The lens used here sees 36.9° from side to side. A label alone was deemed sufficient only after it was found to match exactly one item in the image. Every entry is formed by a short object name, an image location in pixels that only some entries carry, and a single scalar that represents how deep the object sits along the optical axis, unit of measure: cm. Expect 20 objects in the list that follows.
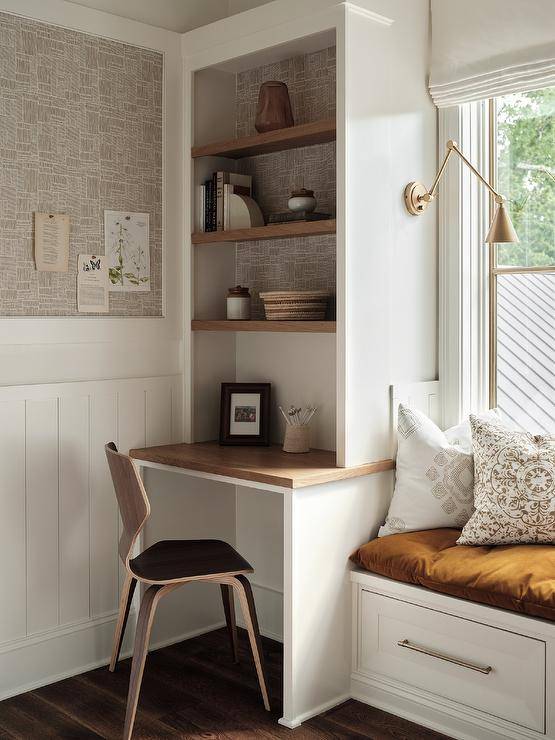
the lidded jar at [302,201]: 302
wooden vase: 309
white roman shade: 279
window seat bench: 233
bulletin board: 284
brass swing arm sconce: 275
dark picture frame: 330
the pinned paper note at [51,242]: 291
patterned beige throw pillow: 258
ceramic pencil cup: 310
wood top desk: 262
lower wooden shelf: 287
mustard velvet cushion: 234
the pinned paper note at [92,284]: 303
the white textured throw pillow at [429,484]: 283
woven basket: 302
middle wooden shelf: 287
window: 294
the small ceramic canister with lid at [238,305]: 329
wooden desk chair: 256
